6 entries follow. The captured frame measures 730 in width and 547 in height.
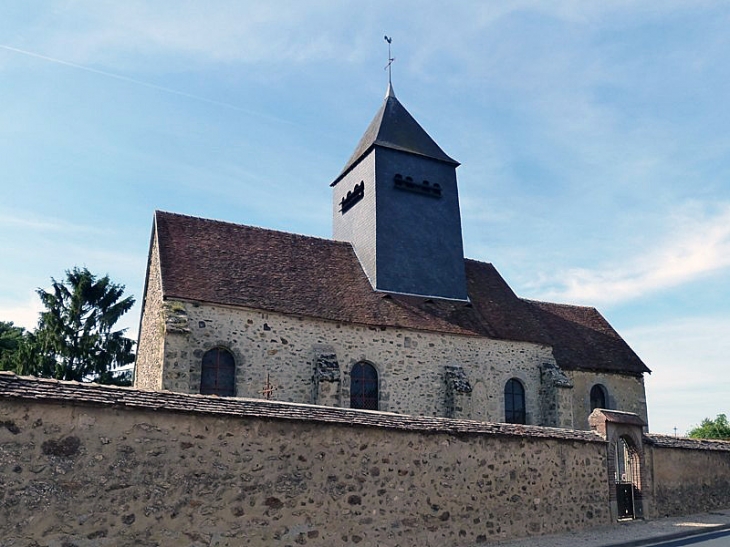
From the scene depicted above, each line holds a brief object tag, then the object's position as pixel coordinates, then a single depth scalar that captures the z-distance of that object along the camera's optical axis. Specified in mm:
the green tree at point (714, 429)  29359
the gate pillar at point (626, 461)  13055
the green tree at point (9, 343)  23969
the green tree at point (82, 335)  23453
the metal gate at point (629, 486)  13442
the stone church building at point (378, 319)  15062
